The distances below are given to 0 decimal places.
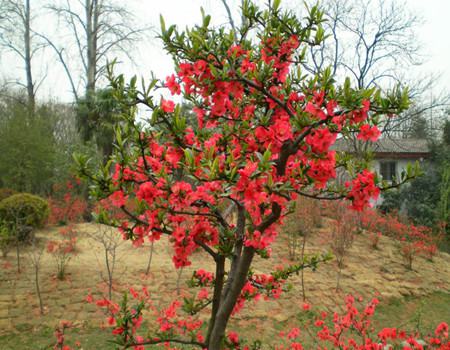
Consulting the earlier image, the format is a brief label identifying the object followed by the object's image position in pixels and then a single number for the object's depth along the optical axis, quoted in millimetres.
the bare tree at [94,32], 14391
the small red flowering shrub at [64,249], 5285
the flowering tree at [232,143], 1398
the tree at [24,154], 10461
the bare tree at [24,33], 14375
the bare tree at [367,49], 12664
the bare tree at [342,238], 6643
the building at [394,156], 18047
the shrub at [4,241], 5902
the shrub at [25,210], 7086
